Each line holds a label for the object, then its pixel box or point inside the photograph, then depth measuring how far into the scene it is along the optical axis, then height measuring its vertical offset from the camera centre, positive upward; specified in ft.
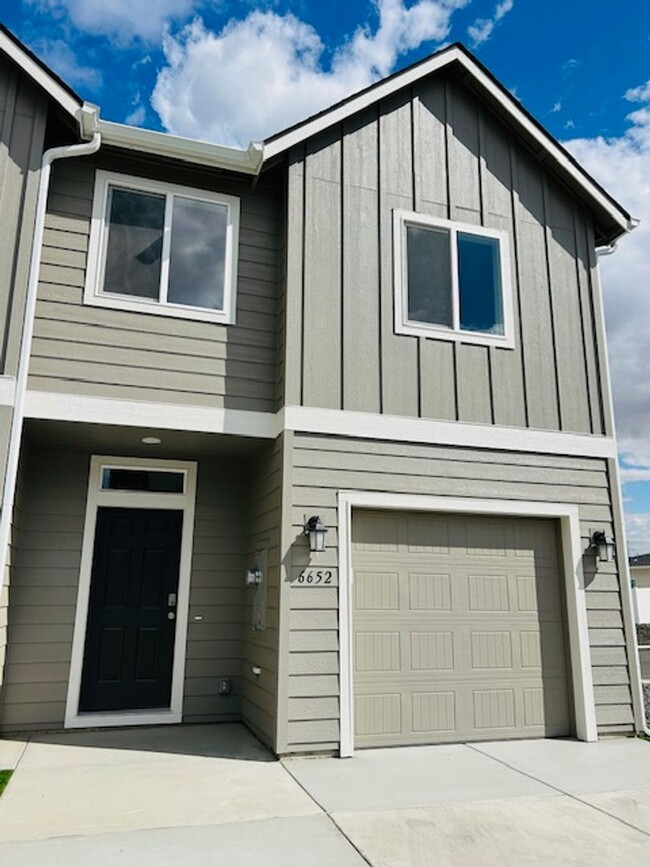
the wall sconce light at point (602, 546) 20.63 +1.46
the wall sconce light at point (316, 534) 17.87 +1.53
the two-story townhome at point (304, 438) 18.35 +4.56
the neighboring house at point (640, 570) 76.47 +2.63
